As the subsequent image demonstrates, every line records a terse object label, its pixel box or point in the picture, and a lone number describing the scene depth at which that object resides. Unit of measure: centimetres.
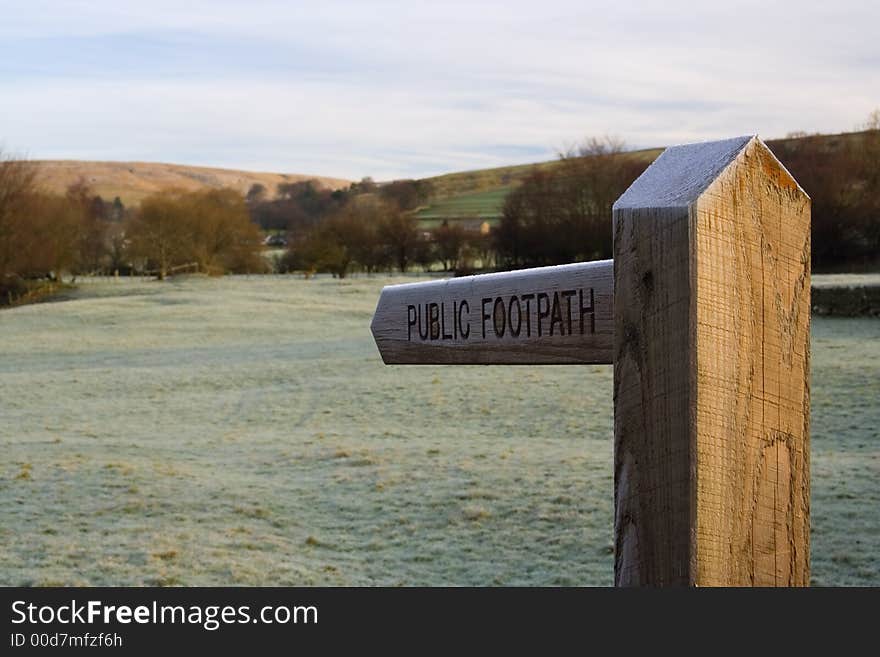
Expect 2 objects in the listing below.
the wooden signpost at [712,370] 136
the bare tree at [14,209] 4719
